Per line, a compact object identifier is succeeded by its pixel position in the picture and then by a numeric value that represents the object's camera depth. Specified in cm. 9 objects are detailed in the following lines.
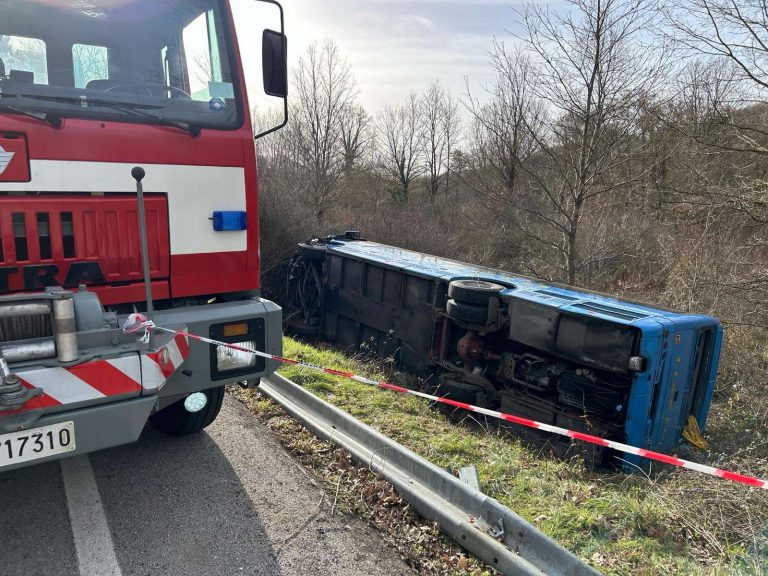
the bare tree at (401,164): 2755
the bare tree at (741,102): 613
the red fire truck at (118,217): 253
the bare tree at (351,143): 2072
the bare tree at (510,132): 845
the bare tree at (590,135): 731
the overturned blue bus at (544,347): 427
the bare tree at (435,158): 2759
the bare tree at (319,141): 1797
